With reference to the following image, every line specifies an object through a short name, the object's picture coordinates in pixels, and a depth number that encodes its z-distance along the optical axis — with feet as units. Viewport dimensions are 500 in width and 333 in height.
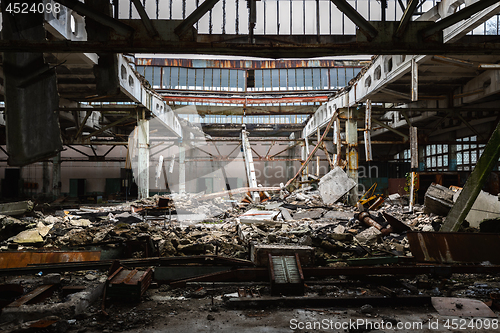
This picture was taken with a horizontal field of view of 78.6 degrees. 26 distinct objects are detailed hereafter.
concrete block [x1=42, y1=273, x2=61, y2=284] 13.26
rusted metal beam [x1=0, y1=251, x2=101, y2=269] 15.49
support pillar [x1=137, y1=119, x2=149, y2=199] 41.47
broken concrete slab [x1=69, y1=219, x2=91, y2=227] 26.96
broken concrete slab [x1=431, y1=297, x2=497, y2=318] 10.61
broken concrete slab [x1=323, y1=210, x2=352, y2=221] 31.52
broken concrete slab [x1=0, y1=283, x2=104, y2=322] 10.06
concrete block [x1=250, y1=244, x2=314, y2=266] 15.15
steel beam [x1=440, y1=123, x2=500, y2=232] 18.67
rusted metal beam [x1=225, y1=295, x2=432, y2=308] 11.41
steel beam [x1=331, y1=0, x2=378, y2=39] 12.49
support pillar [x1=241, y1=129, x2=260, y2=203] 47.70
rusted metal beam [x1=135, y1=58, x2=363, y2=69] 69.97
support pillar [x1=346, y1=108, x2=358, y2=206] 40.06
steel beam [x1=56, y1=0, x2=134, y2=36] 12.37
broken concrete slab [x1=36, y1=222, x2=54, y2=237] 22.30
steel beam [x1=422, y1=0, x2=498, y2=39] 12.28
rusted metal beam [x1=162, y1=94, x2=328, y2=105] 57.13
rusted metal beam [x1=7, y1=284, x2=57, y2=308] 10.87
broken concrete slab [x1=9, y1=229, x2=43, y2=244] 20.93
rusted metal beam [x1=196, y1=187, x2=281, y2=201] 48.22
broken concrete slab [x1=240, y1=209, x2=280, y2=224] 27.16
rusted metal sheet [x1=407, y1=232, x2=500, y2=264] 15.44
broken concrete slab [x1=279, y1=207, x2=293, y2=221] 31.30
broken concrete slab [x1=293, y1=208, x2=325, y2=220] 32.72
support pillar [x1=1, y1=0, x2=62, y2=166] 14.80
